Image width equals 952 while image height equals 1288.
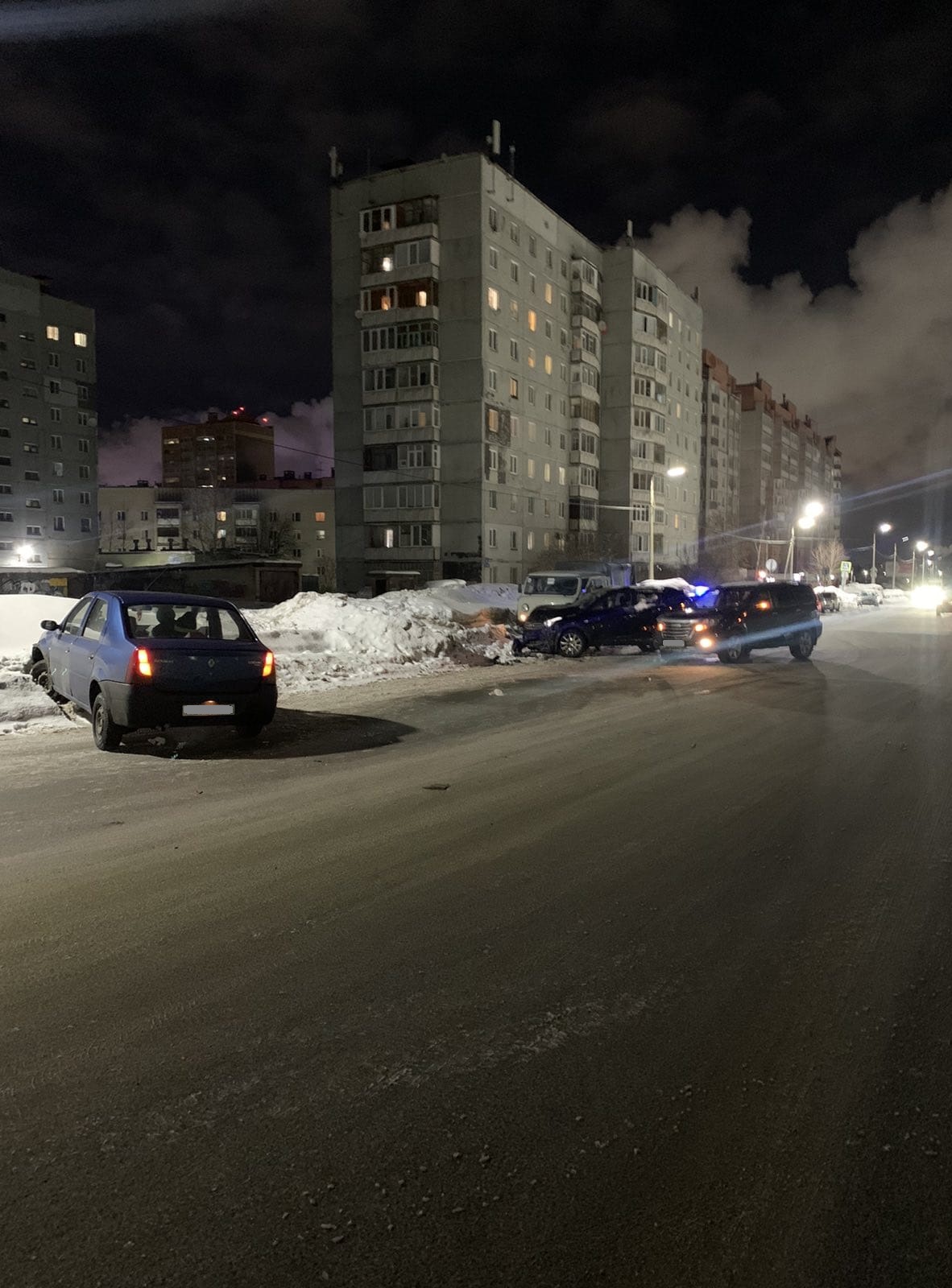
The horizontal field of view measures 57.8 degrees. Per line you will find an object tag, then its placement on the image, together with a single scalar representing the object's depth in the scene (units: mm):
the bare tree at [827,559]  115944
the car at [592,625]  21250
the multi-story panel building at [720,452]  98188
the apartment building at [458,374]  54062
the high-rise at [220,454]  138000
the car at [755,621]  19719
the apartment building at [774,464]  119000
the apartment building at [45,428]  77375
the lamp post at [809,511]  53000
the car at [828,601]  48406
